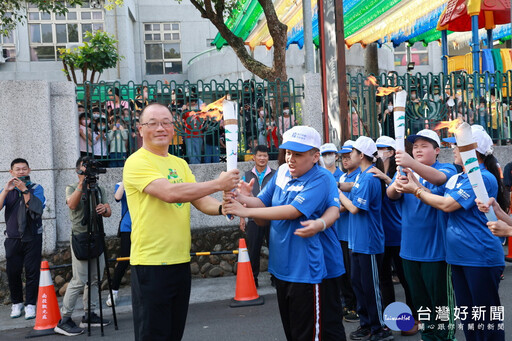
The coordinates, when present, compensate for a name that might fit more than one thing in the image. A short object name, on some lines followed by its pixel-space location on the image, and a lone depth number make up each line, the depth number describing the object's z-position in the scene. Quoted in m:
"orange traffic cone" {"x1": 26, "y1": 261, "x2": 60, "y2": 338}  6.20
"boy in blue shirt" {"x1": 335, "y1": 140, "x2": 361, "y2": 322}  5.83
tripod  5.86
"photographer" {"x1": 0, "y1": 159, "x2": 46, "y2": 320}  6.79
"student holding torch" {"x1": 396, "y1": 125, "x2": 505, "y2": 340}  3.95
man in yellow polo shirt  3.43
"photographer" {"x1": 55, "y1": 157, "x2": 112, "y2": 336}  6.01
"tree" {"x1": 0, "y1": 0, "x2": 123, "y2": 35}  10.94
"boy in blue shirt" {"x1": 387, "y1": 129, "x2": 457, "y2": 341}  4.45
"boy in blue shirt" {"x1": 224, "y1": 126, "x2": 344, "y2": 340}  3.55
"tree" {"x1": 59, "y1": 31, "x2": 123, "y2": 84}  15.12
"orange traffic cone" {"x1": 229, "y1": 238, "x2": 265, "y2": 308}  7.02
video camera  5.83
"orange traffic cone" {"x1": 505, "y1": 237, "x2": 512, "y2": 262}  8.59
